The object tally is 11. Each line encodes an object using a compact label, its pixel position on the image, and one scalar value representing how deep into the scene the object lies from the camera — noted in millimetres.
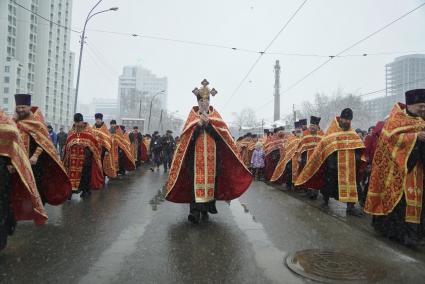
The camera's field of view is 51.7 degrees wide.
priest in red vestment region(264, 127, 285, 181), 14641
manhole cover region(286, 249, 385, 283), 4520
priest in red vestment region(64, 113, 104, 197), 9977
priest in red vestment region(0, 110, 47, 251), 4965
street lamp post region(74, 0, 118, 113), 21516
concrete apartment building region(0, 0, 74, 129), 82562
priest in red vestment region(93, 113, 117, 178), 12578
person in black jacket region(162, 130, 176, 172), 20203
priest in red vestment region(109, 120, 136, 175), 16000
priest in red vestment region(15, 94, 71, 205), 6867
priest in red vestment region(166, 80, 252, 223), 7207
